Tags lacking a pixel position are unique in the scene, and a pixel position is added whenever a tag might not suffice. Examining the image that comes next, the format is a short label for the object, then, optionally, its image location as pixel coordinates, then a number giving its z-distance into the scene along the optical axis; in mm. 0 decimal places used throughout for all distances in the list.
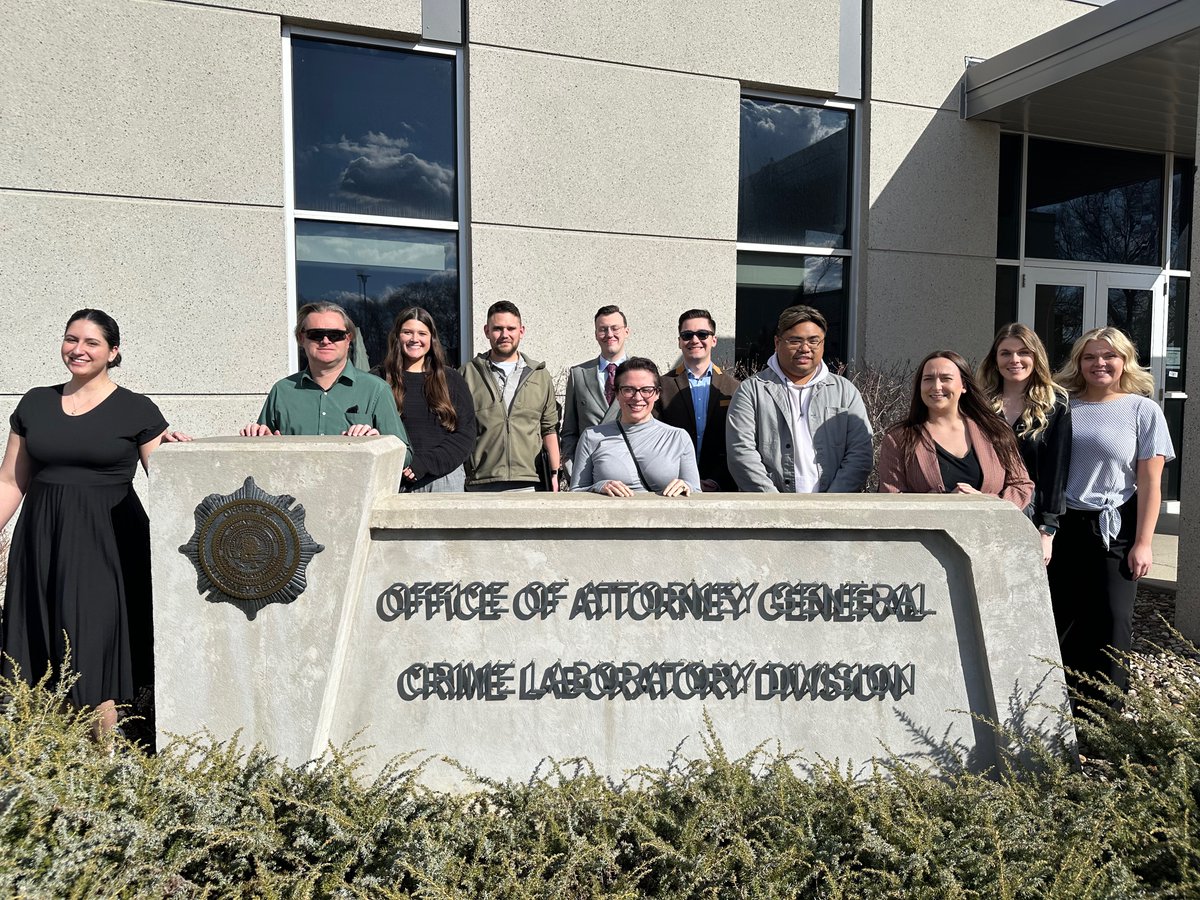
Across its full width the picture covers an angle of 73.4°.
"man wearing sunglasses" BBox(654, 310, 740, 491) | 4109
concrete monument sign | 3049
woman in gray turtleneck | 3453
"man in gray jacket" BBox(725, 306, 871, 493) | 3594
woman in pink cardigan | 3377
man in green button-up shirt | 3332
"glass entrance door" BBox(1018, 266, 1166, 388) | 8445
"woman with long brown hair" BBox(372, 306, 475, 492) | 3855
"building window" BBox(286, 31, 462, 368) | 5996
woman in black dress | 3131
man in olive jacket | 4332
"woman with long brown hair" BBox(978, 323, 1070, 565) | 3521
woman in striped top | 3584
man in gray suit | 4559
